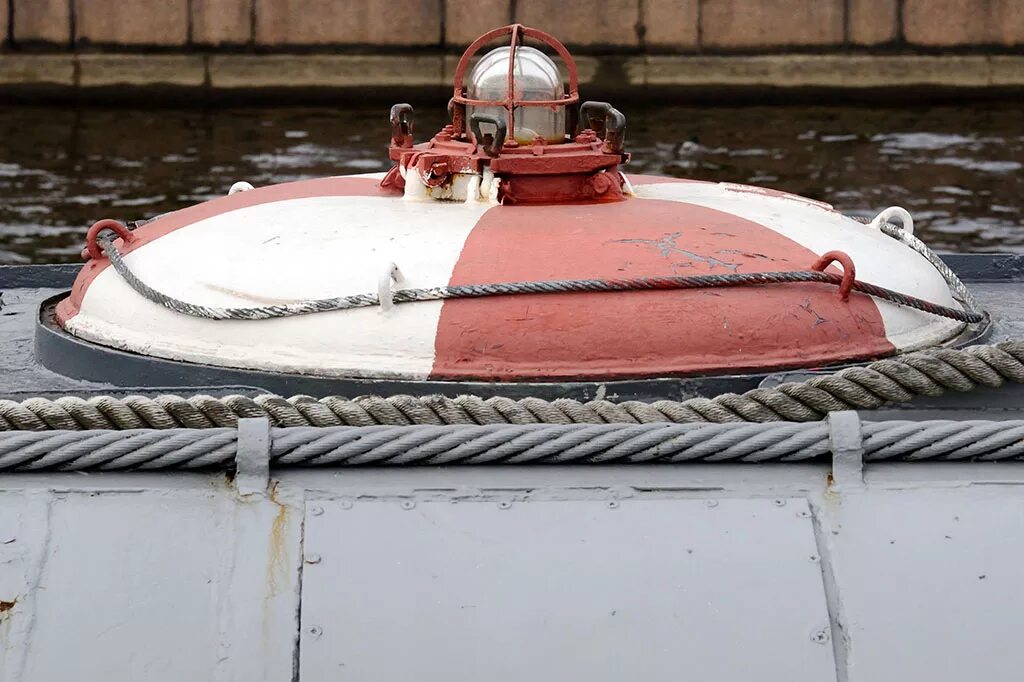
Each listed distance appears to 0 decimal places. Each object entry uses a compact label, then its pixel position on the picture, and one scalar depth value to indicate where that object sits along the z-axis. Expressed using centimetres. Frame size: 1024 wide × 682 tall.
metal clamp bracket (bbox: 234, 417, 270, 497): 489
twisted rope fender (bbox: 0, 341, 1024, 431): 509
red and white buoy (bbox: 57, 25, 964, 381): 594
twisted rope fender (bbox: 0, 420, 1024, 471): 491
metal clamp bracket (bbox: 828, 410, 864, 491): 499
